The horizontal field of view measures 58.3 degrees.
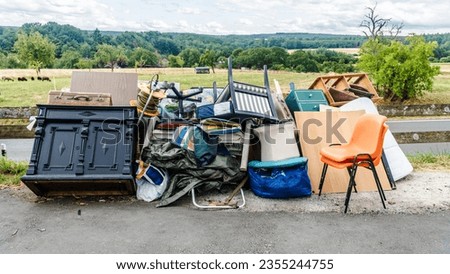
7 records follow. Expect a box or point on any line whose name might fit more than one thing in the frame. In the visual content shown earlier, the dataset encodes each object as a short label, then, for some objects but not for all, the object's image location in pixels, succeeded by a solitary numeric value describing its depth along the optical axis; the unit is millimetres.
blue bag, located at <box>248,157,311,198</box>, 4754
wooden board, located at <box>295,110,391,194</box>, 5195
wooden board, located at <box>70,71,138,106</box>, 5758
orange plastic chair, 4430
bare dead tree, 23266
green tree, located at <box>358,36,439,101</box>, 17625
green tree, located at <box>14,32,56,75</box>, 52719
